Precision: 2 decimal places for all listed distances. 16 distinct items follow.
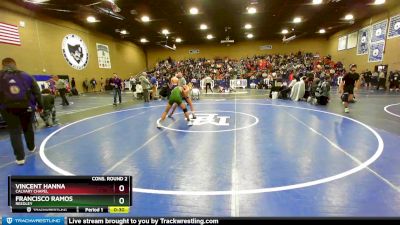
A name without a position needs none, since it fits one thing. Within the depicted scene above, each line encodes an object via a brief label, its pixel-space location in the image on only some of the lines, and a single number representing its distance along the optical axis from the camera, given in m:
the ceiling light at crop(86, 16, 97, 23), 20.41
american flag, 16.00
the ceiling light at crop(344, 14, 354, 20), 21.91
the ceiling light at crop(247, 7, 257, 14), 18.13
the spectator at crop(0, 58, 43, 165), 4.50
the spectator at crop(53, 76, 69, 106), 13.93
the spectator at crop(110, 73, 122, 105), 13.53
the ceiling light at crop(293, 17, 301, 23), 22.72
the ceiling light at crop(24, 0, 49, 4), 15.23
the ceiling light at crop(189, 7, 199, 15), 18.73
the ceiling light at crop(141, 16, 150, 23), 20.74
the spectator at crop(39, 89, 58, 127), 8.38
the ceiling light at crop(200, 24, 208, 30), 25.39
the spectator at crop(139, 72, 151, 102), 14.35
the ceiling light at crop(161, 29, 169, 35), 27.17
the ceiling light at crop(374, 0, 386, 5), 17.02
